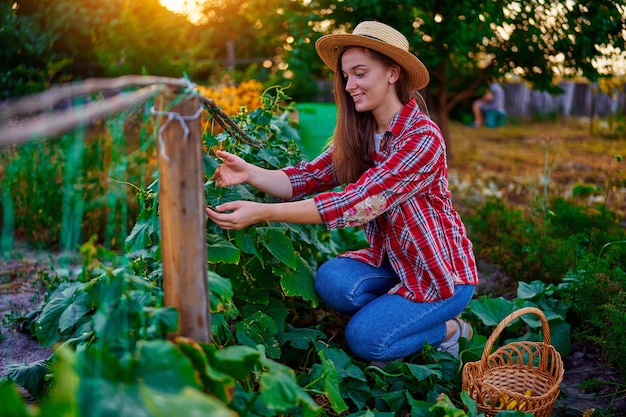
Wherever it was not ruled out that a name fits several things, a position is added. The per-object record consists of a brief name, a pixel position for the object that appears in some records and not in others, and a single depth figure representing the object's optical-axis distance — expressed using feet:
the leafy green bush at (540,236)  11.09
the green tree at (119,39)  28.40
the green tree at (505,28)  18.99
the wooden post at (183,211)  5.06
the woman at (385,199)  7.67
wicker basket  7.07
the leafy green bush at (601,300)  8.26
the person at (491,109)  40.67
